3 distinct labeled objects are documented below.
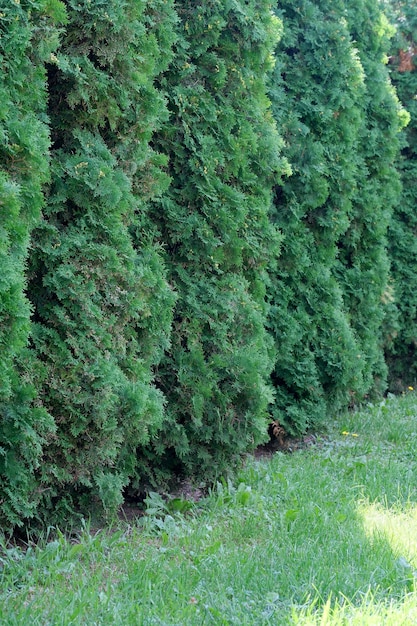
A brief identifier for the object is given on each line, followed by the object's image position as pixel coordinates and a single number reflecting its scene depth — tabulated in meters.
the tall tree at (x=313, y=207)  6.37
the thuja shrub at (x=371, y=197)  7.48
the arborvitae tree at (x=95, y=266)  3.87
